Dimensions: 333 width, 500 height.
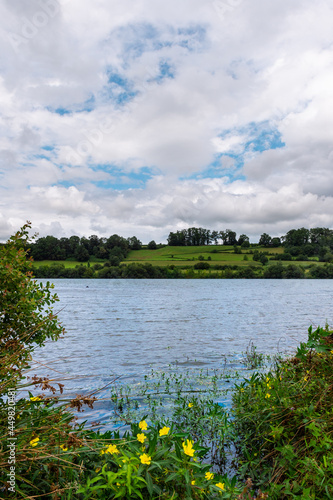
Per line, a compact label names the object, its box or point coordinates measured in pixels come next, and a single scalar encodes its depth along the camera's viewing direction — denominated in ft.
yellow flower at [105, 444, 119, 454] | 11.46
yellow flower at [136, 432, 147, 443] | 11.91
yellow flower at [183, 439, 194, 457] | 10.97
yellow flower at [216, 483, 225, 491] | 11.71
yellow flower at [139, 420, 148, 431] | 12.71
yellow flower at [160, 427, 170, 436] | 12.77
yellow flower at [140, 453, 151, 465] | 10.82
